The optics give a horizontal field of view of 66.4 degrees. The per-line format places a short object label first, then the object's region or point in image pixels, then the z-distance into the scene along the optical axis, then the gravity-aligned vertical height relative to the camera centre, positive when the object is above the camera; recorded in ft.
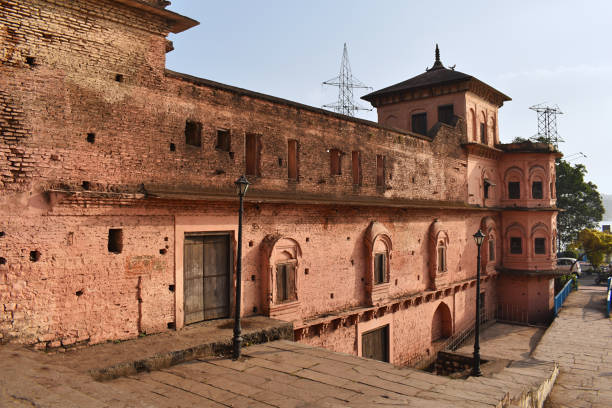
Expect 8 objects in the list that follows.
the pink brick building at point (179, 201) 27.50 +1.47
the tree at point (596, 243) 135.95 -7.14
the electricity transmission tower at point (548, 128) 175.63 +34.73
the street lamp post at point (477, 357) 48.75 -14.47
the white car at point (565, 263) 142.20 -13.56
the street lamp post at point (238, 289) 28.53 -4.34
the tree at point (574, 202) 162.40 +6.25
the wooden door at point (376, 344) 51.71 -14.20
